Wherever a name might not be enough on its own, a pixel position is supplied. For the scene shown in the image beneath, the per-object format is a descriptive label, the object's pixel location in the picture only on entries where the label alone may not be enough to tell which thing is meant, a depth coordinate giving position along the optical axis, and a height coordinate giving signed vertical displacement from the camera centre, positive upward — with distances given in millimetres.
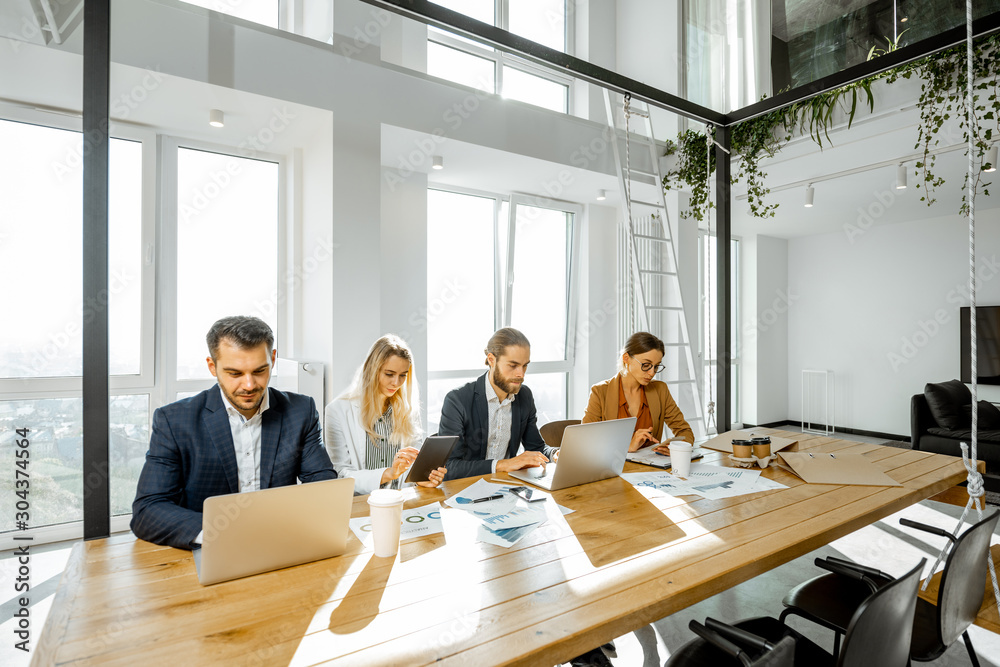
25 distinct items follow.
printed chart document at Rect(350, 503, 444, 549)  1502 -525
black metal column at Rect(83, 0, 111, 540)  1457 +195
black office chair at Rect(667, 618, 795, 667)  1021 -669
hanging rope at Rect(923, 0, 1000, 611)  1725 -190
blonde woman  2402 -325
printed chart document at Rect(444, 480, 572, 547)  1513 -525
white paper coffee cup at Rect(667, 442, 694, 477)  2127 -467
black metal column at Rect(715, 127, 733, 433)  3094 +350
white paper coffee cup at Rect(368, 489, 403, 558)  1324 -433
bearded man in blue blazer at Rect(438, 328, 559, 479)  2469 -326
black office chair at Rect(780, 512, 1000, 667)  1479 -814
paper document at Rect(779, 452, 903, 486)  2074 -515
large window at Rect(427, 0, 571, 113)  4676 +2436
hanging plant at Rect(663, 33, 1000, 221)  3113 +1430
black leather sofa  4820 -886
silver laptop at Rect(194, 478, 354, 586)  1136 -412
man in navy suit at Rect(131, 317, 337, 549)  1637 -303
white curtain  3041 +1546
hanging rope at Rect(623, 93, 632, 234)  4025 +1002
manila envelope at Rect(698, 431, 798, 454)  2568 -501
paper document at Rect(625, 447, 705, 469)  2338 -527
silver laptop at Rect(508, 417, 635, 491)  1868 -410
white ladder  4680 +627
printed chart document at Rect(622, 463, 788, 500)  1942 -538
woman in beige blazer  2992 -341
